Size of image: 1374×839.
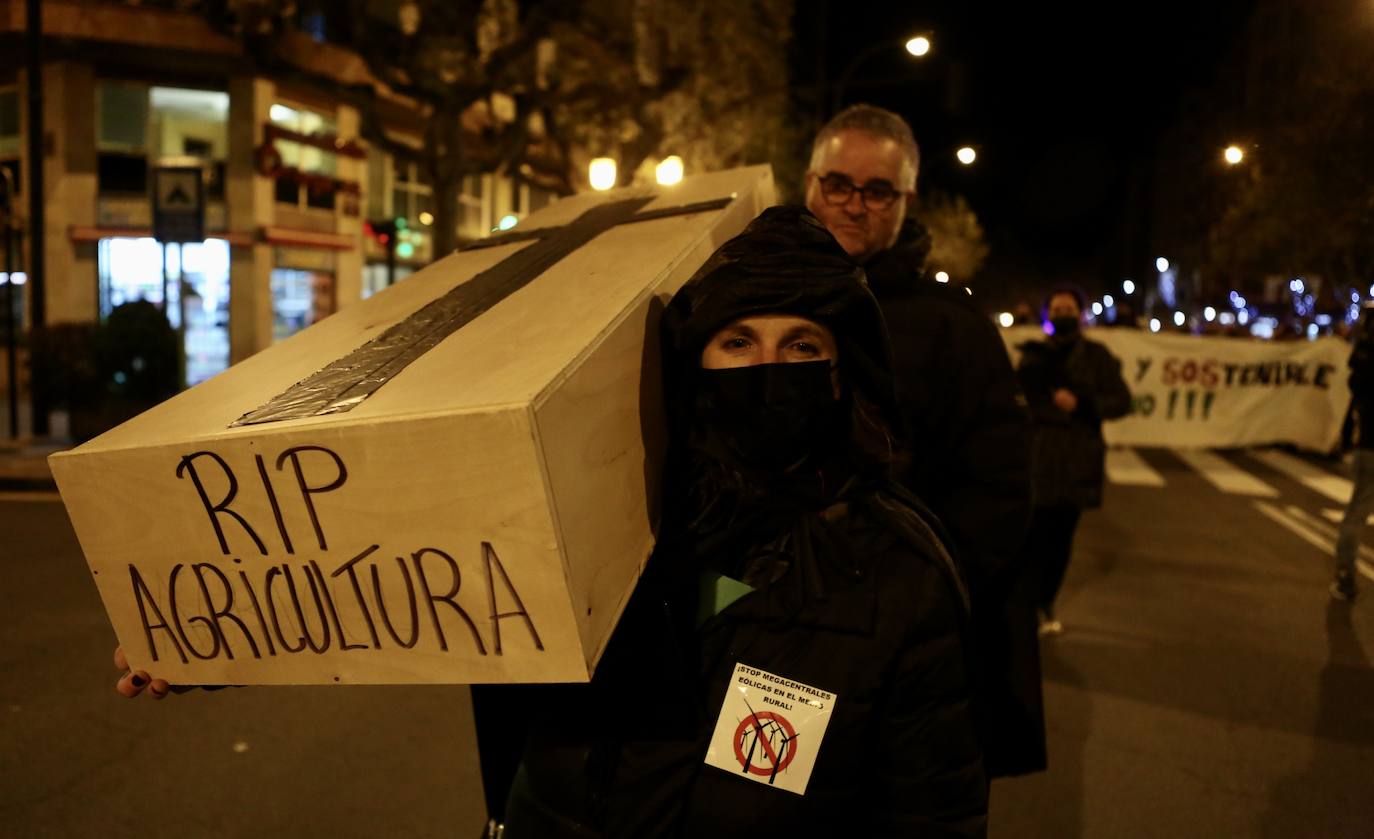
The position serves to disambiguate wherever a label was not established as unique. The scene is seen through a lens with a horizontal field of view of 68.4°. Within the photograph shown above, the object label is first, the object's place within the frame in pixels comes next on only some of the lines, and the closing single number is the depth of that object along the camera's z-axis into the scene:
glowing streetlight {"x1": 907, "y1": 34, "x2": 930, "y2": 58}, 17.75
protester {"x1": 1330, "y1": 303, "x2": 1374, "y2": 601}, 6.42
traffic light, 16.09
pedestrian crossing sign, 11.30
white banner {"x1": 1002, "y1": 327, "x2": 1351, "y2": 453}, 14.89
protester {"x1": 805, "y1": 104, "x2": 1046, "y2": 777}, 2.09
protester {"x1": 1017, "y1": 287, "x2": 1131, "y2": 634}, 5.40
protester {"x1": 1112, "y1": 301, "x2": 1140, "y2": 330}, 12.35
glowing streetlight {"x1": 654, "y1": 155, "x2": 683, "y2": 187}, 13.68
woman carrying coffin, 1.44
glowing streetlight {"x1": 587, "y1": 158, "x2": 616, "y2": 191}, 14.64
